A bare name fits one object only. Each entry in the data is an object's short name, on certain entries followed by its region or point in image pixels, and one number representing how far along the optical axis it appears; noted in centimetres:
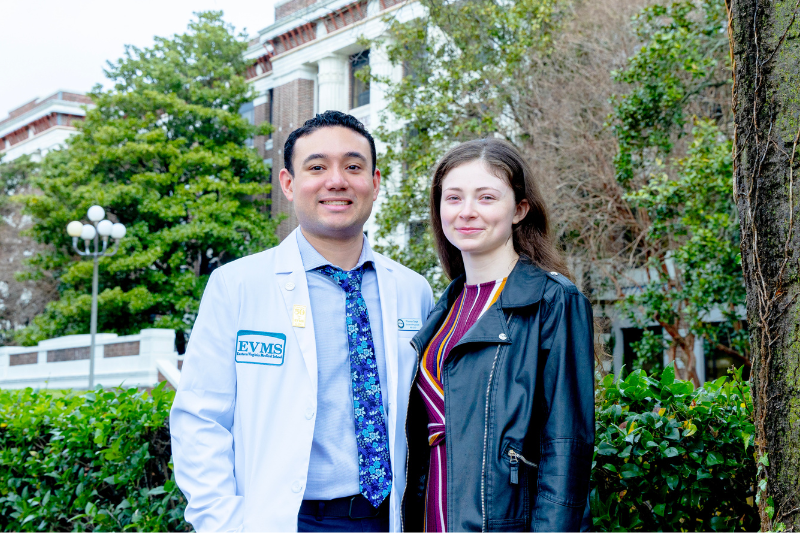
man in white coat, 264
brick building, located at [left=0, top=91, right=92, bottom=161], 4059
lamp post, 1811
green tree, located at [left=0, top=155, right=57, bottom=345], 2988
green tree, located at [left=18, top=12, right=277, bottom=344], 2408
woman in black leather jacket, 228
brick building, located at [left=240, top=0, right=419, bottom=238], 2550
